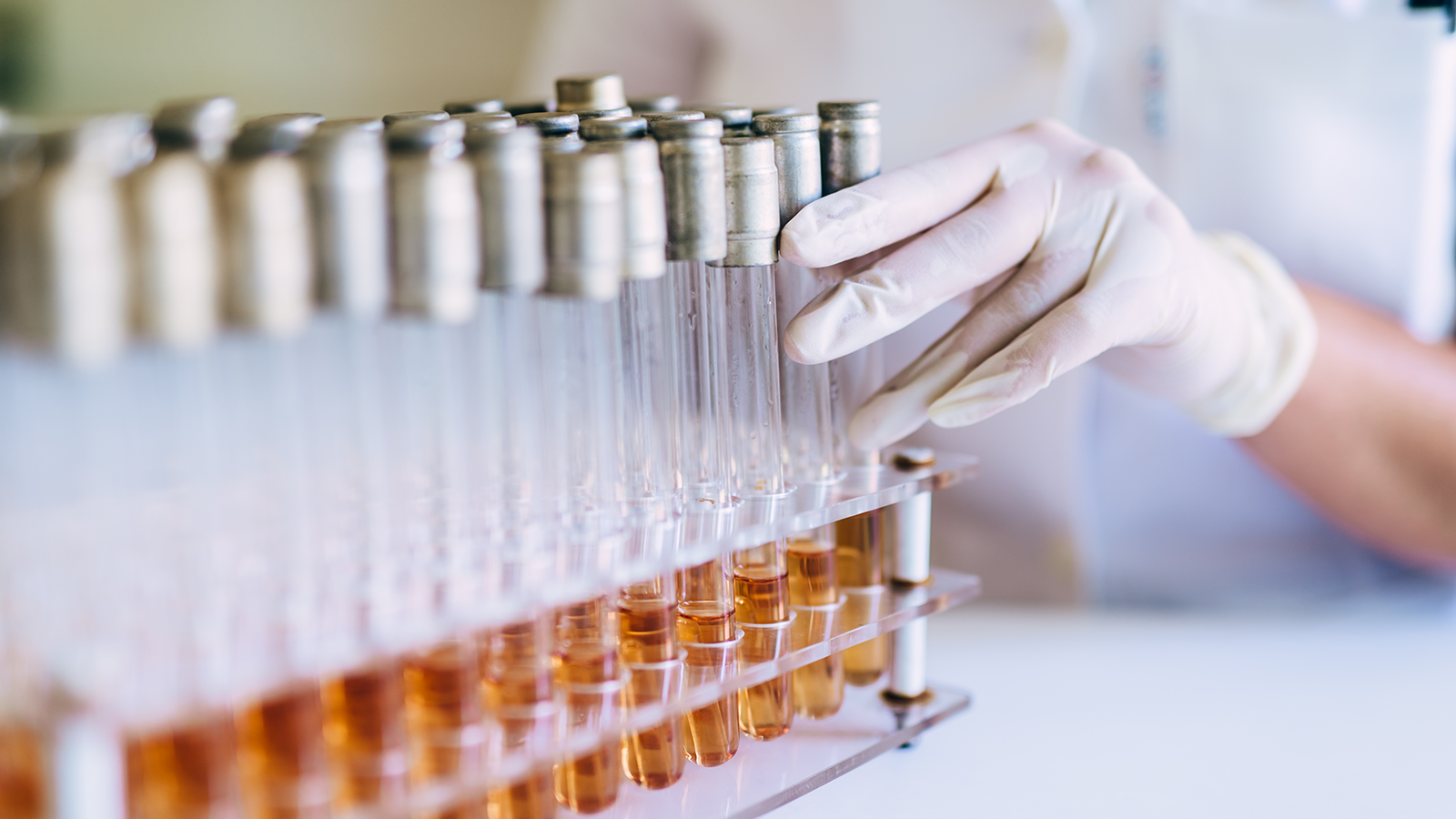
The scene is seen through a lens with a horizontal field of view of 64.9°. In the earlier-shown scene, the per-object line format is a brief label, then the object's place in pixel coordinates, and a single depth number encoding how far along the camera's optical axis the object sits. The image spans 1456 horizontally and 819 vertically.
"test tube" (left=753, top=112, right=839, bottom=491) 0.66
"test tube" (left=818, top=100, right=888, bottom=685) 0.64
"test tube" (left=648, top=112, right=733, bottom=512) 0.56
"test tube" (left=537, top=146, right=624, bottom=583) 0.50
